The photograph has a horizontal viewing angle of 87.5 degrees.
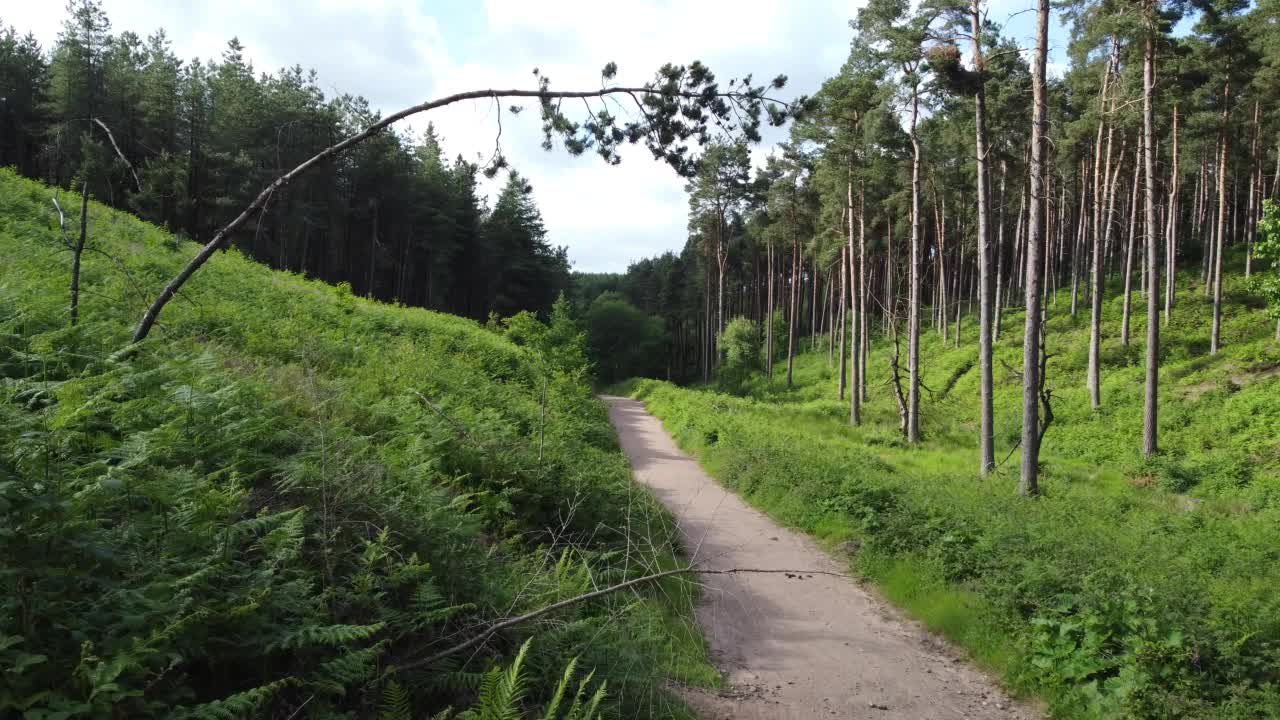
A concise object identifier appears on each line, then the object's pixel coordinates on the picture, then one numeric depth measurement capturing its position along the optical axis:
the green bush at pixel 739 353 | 48.59
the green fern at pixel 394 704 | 3.01
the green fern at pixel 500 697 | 2.87
